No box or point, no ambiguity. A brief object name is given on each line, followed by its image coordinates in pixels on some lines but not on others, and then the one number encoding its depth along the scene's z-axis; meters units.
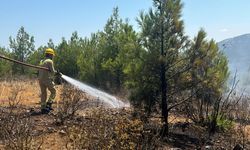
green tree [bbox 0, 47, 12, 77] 19.51
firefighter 6.67
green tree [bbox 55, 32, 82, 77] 18.62
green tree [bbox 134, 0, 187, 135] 6.20
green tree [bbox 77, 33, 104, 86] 14.90
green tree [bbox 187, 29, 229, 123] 6.34
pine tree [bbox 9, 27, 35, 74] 24.05
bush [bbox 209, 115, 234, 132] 6.75
